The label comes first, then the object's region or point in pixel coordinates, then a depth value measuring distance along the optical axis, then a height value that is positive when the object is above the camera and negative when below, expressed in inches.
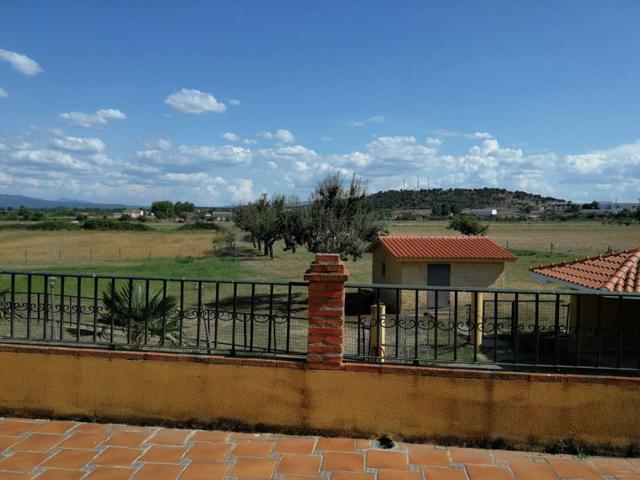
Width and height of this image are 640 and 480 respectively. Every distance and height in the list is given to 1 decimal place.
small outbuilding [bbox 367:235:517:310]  785.6 -49.9
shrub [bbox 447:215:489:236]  1653.5 +12.7
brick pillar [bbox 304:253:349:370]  172.2 -27.1
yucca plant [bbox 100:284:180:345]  284.4 -50.6
